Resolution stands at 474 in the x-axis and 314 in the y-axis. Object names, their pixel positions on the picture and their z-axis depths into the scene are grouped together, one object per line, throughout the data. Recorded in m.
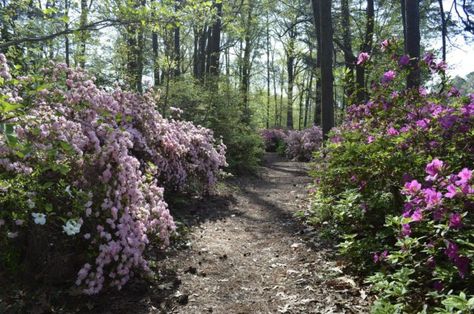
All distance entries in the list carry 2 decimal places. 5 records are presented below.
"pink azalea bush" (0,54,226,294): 3.05
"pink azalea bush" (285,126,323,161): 15.84
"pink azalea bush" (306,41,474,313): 2.45
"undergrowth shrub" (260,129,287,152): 21.82
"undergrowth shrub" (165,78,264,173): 10.65
